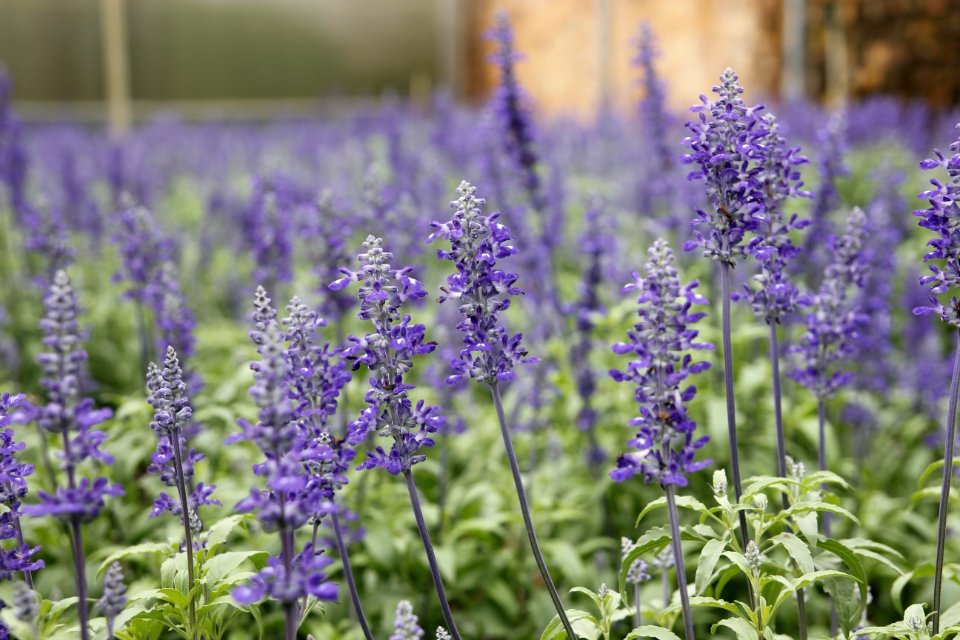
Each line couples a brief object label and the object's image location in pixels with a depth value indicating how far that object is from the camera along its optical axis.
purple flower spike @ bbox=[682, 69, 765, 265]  2.47
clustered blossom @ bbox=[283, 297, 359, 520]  2.48
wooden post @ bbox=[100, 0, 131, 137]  20.20
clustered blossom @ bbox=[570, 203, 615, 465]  5.04
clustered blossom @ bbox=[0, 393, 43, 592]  2.43
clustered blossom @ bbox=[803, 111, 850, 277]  4.38
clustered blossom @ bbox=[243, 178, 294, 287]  5.10
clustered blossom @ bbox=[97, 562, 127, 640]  2.32
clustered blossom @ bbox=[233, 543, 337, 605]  1.93
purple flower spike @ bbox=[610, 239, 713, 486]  2.33
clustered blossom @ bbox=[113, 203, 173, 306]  4.95
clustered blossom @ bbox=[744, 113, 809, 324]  2.87
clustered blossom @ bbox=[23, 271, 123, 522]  1.95
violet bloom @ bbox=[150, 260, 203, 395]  4.34
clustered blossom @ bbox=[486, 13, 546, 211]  5.32
